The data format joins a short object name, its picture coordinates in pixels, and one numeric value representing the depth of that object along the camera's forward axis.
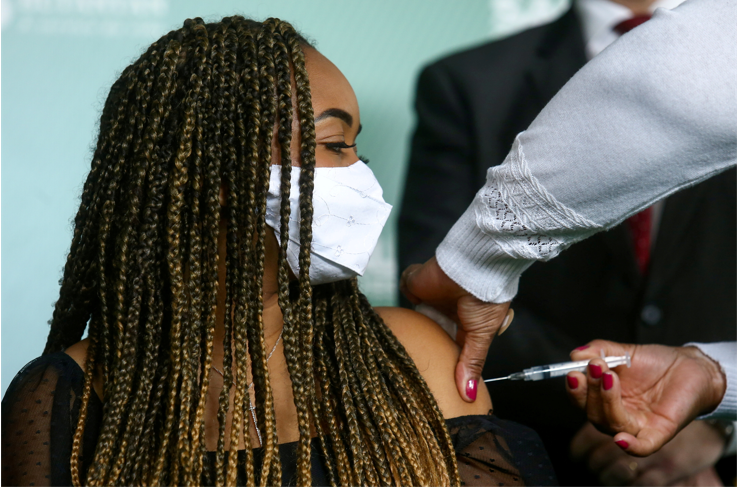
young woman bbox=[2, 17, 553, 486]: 1.25
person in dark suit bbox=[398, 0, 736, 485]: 1.50
